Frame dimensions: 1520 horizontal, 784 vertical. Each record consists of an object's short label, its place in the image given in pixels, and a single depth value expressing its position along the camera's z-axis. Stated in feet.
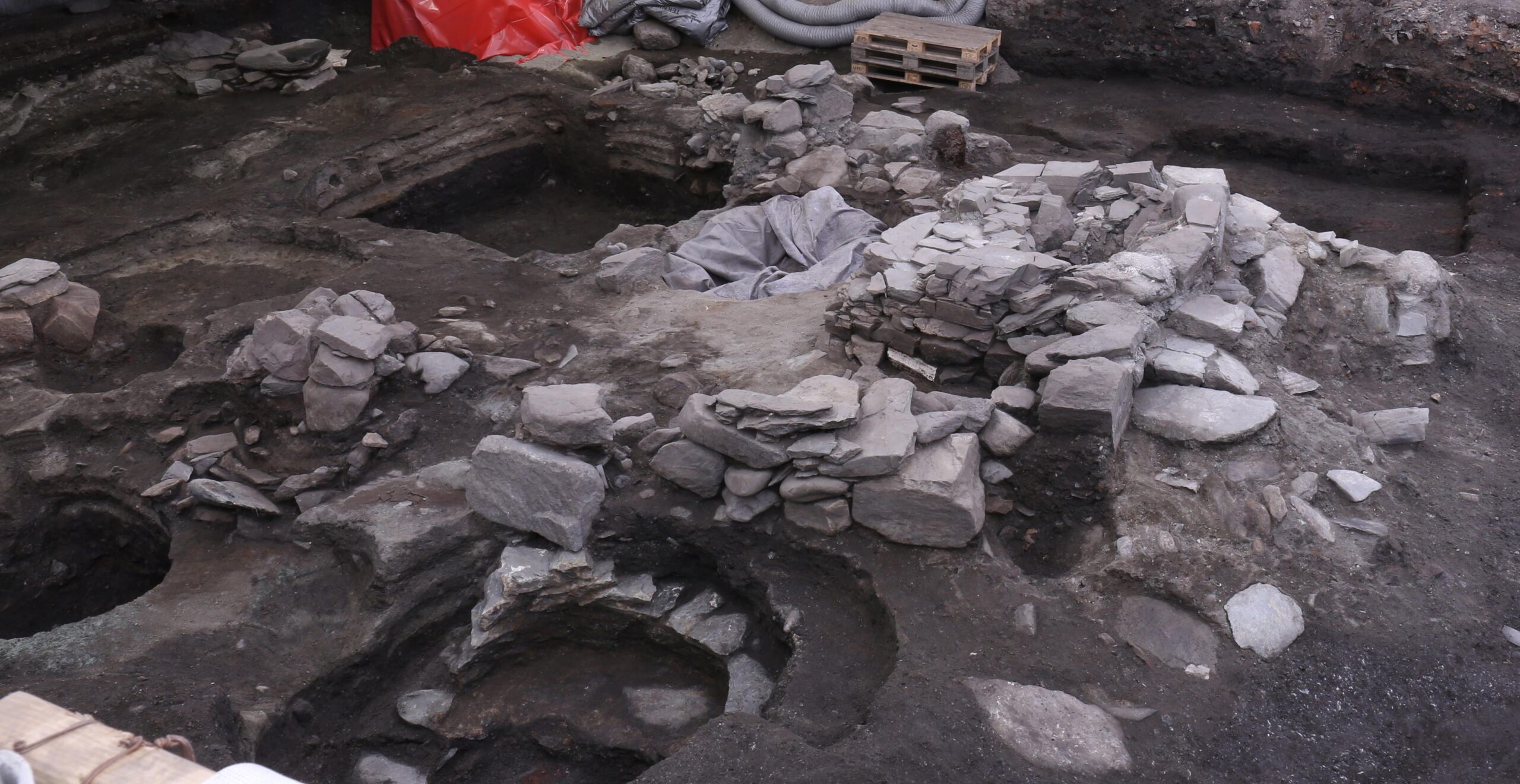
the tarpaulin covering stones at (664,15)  31.63
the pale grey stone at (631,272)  20.43
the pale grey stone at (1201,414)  14.48
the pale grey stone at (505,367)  17.47
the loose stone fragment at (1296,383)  16.02
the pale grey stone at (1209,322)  16.11
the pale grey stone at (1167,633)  12.22
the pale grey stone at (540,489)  13.97
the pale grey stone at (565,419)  14.07
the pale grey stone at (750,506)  14.03
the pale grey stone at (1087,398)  14.06
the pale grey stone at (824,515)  13.74
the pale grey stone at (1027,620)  12.44
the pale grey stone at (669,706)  13.83
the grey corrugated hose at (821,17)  30.40
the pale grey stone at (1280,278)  17.56
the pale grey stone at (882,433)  13.41
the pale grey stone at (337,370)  16.17
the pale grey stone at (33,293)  18.93
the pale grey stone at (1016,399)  14.98
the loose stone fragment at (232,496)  15.31
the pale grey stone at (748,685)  13.28
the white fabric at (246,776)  5.63
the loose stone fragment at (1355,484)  13.97
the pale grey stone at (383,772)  13.55
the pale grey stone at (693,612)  14.23
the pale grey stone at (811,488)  13.61
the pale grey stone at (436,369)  17.02
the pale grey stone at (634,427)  15.31
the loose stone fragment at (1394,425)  15.20
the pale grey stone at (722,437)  13.74
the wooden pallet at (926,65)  28.60
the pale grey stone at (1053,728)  10.98
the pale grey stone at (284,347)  16.60
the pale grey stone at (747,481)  13.92
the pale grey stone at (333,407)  16.25
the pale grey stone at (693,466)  14.24
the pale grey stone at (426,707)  13.78
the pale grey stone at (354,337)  16.34
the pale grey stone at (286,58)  30.78
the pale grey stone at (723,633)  13.89
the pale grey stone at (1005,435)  14.53
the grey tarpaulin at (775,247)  20.83
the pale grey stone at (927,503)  13.23
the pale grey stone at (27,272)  19.15
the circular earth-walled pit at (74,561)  16.52
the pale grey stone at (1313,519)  13.41
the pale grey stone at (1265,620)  12.21
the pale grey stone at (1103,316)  15.62
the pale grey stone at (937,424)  13.98
